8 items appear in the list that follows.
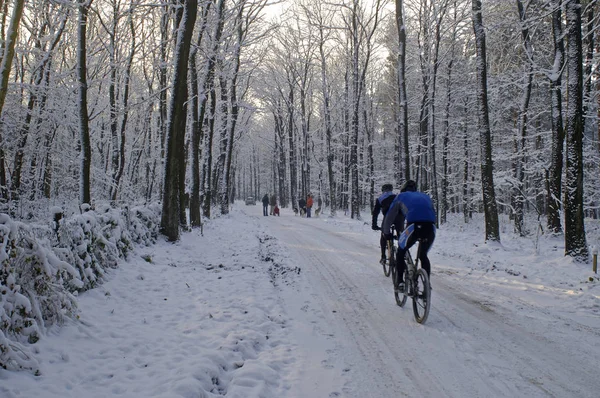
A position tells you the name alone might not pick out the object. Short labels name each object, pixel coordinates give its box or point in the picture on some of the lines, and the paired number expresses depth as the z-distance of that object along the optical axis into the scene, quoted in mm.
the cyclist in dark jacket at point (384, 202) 7672
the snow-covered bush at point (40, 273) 3600
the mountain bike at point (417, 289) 5336
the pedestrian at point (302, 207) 29750
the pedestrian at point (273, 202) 31109
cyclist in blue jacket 5695
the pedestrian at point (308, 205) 28375
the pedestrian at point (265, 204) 30500
